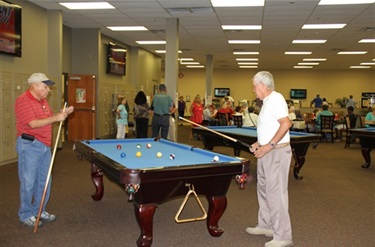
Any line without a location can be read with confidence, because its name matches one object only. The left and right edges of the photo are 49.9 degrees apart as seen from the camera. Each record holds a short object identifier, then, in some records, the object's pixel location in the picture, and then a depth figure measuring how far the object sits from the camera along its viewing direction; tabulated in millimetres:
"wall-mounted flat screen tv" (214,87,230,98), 24891
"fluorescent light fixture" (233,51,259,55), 16266
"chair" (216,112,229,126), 12102
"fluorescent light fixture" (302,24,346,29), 10156
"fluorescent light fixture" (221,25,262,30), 10512
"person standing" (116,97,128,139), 9938
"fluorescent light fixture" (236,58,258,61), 19056
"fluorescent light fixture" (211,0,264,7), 7934
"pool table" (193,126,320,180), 6270
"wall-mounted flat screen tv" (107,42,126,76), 12312
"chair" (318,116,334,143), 12195
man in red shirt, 3979
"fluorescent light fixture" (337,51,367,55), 15586
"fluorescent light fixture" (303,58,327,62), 18314
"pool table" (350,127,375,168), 7715
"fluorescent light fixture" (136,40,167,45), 13461
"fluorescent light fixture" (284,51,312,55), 15904
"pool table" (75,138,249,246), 3215
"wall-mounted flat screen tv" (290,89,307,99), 23969
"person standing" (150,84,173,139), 8914
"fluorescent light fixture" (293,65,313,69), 22738
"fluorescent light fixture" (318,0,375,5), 7686
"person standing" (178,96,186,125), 16986
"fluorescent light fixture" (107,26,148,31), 11023
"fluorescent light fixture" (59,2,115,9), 8406
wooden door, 11164
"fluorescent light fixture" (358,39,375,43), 12713
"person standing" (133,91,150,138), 10133
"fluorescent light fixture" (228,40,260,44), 13163
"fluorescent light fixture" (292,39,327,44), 12648
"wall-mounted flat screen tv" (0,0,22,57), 7146
